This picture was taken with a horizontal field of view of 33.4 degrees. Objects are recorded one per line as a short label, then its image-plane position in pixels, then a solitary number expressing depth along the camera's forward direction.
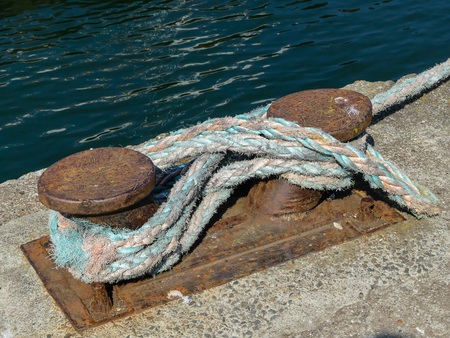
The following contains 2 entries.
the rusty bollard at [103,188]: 2.53
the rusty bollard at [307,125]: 2.97
